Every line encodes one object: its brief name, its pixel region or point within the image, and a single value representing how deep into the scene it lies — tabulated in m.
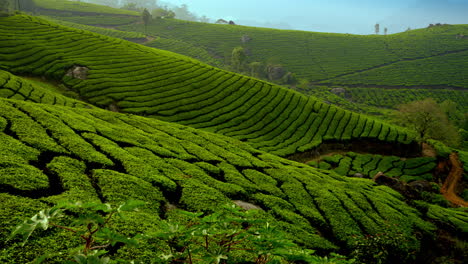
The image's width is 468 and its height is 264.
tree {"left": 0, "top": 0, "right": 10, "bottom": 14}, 60.50
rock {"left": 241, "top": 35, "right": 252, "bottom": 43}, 135.26
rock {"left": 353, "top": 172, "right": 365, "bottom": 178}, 32.20
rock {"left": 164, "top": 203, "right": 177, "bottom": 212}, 11.39
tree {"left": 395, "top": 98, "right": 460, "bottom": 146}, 43.31
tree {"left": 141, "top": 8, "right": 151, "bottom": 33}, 115.66
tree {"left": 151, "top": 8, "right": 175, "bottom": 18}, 162.38
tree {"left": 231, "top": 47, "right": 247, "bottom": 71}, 100.56
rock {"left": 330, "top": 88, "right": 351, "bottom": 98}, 93.45
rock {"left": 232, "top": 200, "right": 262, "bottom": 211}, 13.37
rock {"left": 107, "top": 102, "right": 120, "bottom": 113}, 34.22
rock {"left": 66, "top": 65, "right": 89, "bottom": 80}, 38.88
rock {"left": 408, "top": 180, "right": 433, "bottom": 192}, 30.86
